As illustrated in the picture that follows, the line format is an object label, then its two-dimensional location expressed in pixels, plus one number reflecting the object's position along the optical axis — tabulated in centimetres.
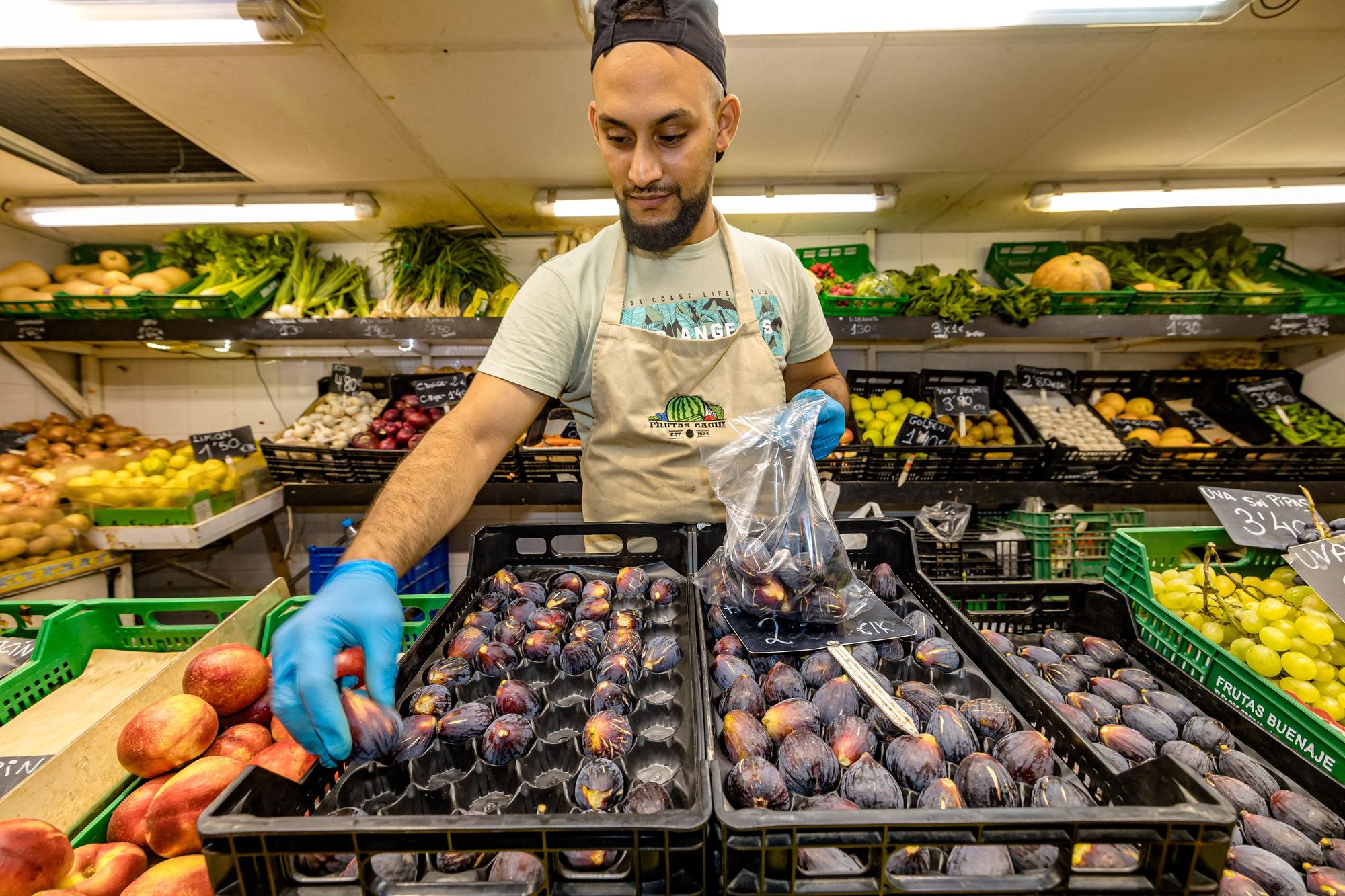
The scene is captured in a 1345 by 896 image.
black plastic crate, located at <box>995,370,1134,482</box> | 307
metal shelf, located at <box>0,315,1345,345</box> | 306
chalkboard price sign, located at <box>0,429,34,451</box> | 334
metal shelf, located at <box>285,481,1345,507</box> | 310
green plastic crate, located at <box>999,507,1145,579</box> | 312
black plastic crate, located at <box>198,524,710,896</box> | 58
